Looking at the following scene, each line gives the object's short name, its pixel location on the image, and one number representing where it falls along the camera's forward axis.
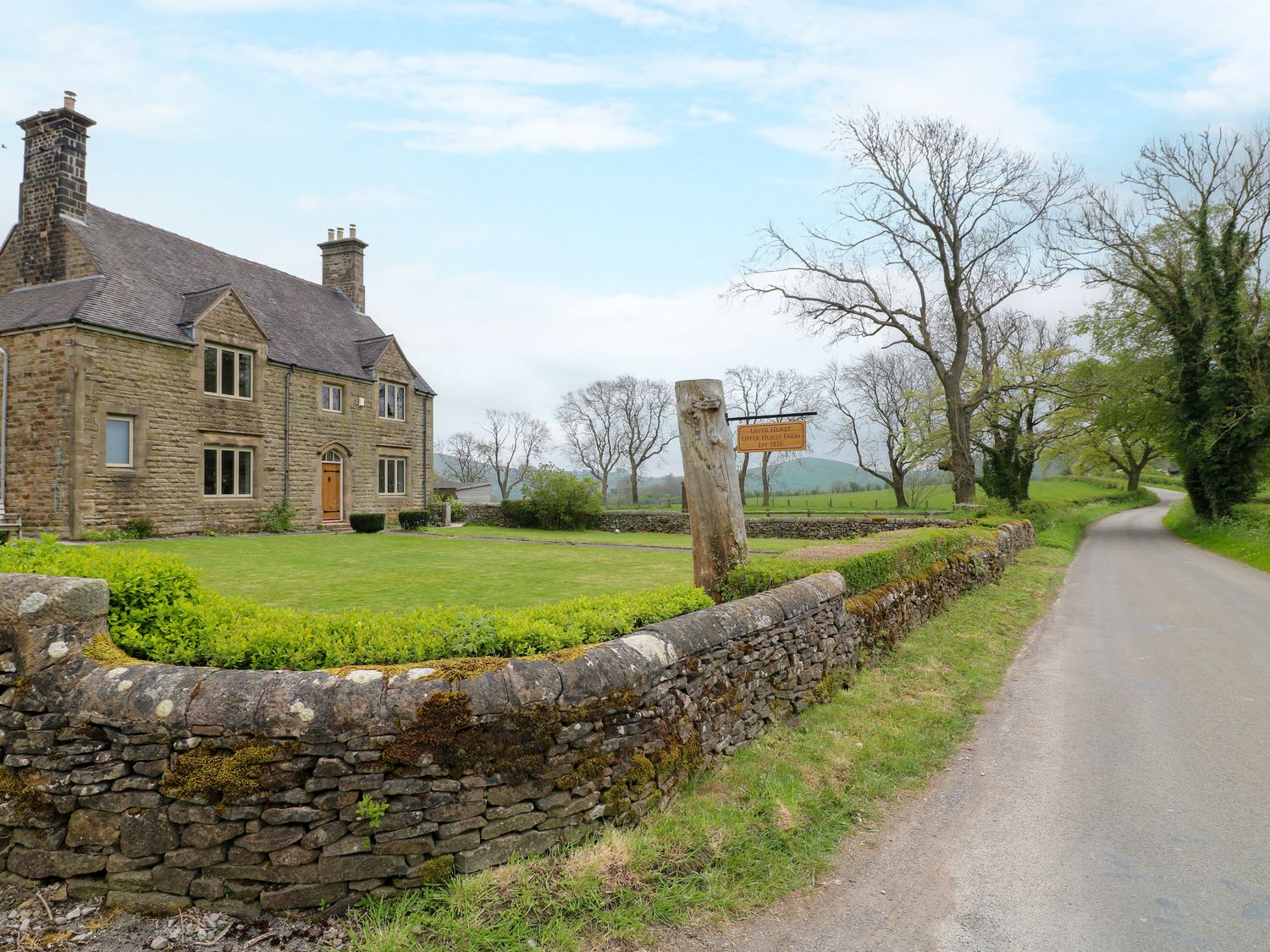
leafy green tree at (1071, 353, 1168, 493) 29.02
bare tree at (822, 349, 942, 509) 52.47
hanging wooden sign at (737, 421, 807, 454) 10.05
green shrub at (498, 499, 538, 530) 32.12
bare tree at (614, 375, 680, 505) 71.44
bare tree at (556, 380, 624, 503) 72.75
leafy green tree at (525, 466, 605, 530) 31.28
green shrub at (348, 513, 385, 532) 25.22
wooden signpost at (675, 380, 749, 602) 7.65
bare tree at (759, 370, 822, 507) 61.53
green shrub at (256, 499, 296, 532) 23.61
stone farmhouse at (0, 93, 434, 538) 18.61
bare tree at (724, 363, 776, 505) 65.12
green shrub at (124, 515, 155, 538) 19.36
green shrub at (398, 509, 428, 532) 28.12
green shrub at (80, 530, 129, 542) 18.27
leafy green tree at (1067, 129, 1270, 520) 25.75
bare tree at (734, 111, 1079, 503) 26.48
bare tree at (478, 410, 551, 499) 80.69
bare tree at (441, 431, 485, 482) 82.44
